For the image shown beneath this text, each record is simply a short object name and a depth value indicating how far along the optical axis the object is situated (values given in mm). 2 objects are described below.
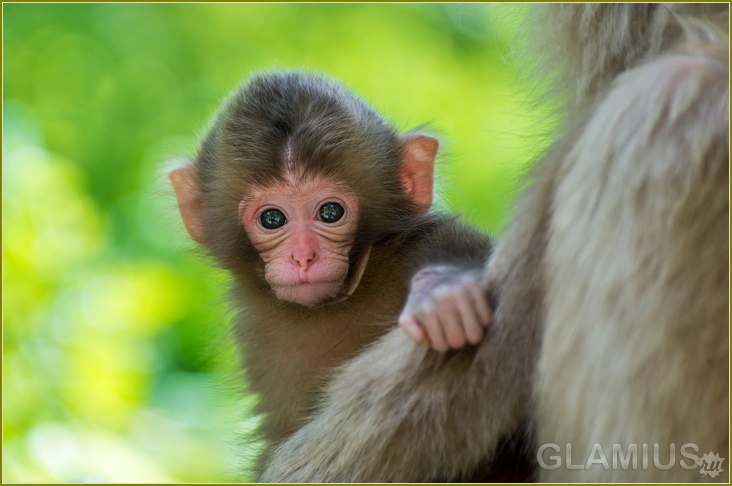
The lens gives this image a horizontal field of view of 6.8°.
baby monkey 2373
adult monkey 2234
